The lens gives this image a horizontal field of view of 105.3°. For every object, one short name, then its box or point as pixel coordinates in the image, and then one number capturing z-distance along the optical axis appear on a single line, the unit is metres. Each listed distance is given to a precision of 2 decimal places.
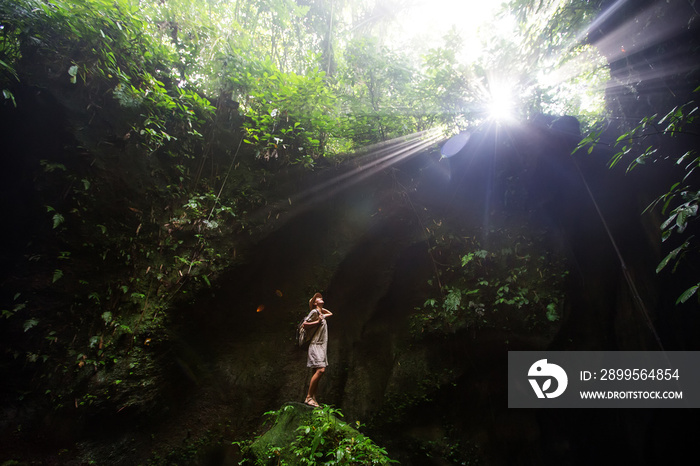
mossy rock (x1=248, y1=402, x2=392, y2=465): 2.98
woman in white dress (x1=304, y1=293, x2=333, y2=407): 4.87
